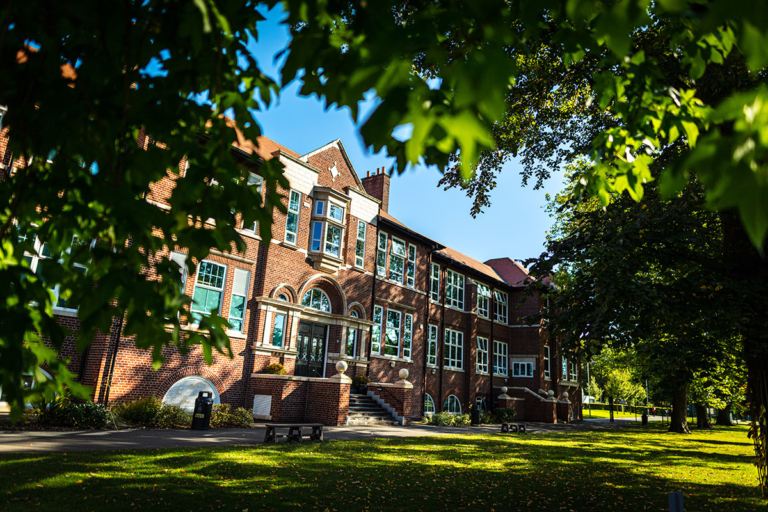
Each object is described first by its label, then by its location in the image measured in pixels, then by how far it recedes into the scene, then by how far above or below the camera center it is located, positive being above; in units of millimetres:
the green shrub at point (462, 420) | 24125 -1174
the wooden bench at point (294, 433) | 12234 -1149
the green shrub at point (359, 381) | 22016 +330
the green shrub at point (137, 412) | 13977 -957
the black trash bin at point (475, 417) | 25172 -1020
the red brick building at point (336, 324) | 16734 +2772
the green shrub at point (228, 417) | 15234 -1045
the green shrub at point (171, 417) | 14117 -1063
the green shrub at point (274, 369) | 18203 +494
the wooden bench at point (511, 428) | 20375 -1181
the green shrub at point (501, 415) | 28031 -947
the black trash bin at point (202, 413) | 14227 -895
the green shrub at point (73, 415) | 12391 -1005
